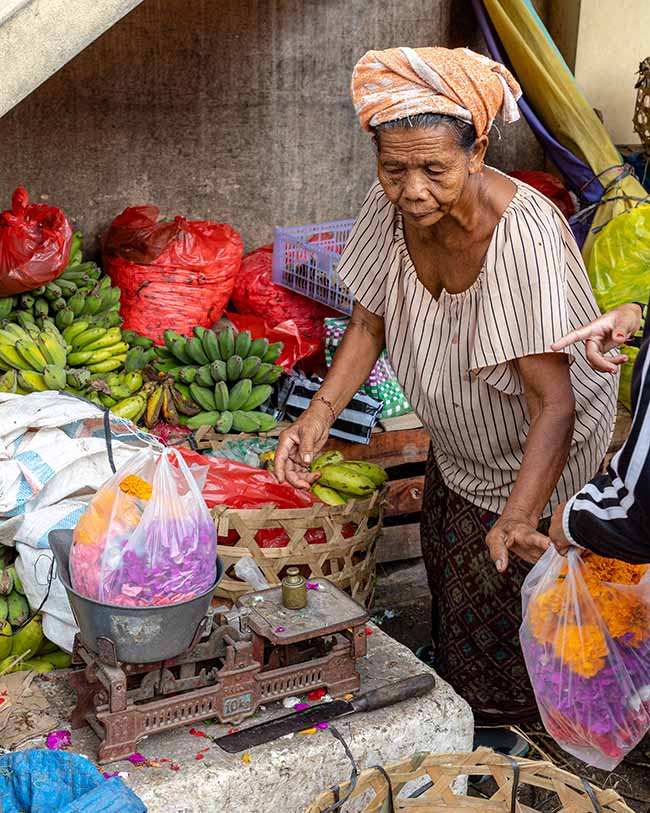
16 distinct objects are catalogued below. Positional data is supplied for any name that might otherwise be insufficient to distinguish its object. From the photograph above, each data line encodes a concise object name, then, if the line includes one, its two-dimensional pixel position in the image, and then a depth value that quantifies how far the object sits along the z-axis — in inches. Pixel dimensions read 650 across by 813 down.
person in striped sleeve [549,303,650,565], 65.3
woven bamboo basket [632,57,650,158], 204.5
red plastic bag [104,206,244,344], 176.1
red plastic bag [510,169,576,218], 209.8
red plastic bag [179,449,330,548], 130.9
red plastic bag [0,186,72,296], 155.0
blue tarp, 78.2
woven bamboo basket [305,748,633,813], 86.4
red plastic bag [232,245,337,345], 185.6
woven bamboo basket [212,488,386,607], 125.7
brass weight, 97.0
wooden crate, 166.2
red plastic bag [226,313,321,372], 180.7
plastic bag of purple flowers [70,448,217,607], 85.5
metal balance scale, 86.0
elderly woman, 89.9
